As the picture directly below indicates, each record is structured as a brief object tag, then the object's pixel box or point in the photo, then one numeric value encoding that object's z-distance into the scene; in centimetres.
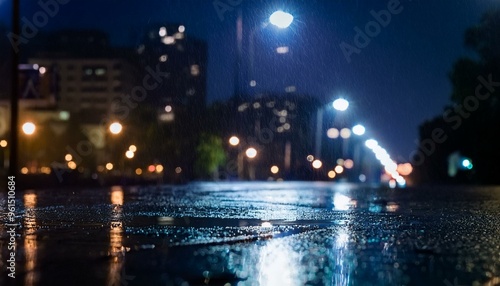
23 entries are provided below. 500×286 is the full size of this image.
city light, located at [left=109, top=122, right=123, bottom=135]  4744
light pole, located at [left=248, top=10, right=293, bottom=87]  2956
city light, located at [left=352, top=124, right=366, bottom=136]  7279
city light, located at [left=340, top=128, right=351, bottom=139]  9319
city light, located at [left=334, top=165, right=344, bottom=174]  10290
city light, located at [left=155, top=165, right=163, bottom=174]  7311
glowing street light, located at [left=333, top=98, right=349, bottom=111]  4460
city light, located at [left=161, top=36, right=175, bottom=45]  17662
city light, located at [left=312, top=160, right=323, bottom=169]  8874
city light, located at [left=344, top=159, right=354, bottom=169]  12624
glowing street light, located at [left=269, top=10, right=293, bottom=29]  2956
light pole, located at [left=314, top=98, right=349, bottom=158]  4462
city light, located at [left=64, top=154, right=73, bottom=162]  7562
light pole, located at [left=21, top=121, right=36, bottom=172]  3747
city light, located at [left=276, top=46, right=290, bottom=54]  3403
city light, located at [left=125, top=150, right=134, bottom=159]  7035
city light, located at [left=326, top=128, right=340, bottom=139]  9788
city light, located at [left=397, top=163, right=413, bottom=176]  6631
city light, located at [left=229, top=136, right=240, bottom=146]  6353
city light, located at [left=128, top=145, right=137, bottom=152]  7368
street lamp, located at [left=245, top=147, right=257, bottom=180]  6831
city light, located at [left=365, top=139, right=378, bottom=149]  10212
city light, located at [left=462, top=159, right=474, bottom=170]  5489
